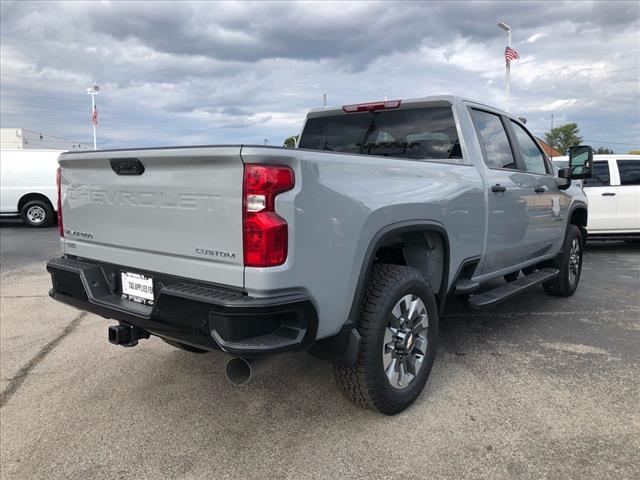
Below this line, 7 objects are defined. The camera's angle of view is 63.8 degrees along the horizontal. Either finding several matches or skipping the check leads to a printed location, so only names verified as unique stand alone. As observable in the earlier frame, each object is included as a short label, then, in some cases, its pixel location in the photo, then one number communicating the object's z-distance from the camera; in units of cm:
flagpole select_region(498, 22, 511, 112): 1964
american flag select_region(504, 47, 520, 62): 1928
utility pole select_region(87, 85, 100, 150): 2983
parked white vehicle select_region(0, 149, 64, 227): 1359
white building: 3722
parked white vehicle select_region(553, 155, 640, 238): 902
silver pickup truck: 228
